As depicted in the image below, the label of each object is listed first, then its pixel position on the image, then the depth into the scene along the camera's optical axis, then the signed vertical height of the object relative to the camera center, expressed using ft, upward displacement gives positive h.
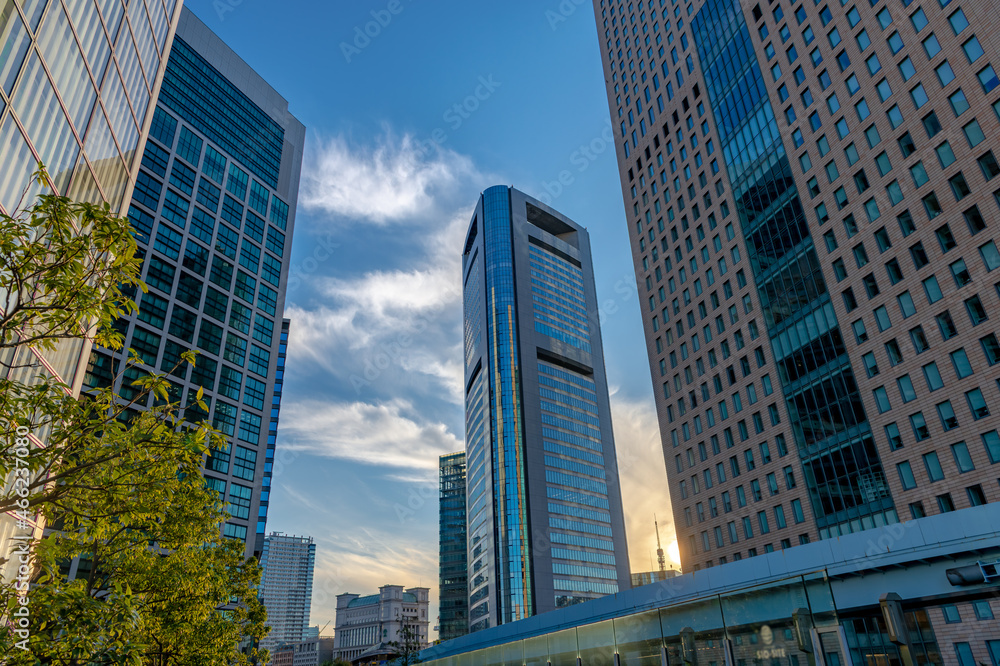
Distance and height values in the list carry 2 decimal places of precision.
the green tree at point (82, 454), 28.02 +9.52
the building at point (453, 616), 633.90 +20.98
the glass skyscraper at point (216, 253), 250.16 +158.06
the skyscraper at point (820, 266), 140.67 +90.16
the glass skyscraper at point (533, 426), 462.60 +155.94
